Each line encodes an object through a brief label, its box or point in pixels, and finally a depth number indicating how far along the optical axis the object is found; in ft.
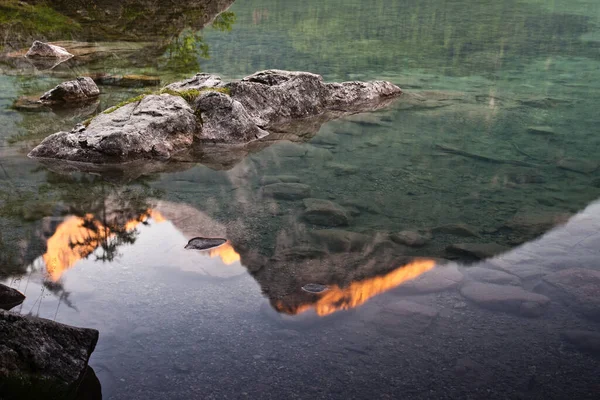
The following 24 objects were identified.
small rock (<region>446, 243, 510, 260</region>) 24.45
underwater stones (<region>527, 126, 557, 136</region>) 42.96
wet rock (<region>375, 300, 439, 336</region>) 19.38
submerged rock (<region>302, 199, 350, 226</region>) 27.61
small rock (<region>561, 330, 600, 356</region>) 18.40
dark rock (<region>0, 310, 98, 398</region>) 14.60
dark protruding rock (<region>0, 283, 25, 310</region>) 20.12
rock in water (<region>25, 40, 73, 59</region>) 71.51
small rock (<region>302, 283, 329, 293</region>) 21.79
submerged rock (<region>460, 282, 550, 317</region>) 20.44
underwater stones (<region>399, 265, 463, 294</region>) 21.81
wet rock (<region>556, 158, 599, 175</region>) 35.50
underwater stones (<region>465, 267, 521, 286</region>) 22.27
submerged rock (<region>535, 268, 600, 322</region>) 20.68
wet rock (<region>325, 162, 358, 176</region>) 34.40
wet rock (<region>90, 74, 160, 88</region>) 55.21
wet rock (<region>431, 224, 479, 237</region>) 26.40
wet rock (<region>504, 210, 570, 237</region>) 26.78
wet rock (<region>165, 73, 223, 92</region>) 47.27
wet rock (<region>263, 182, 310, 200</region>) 30.73
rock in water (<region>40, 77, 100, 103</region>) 49.08
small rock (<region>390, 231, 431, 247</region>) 25.61
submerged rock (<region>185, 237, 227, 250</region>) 25.20
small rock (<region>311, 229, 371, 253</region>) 25.16
